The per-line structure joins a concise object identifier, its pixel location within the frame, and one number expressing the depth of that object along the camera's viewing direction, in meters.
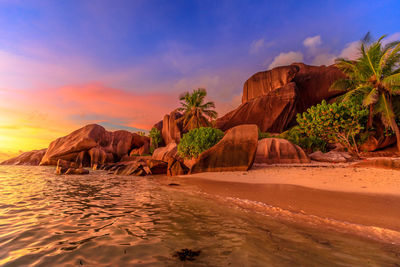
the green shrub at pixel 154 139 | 39.53
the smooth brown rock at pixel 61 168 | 13.77
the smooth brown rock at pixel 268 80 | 38.06
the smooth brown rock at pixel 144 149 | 41.58
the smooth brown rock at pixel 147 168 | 14.23
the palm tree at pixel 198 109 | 28.70
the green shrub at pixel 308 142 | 22.12
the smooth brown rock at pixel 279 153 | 16.06
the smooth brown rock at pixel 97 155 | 27.69
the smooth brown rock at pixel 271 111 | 35.03
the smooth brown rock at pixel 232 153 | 11.95
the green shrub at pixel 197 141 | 14.91
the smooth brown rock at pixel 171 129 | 38.25
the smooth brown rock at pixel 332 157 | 16.19
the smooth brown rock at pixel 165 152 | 24.05
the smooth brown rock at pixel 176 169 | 13.45
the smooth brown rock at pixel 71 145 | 26.03
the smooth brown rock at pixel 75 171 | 13.63
